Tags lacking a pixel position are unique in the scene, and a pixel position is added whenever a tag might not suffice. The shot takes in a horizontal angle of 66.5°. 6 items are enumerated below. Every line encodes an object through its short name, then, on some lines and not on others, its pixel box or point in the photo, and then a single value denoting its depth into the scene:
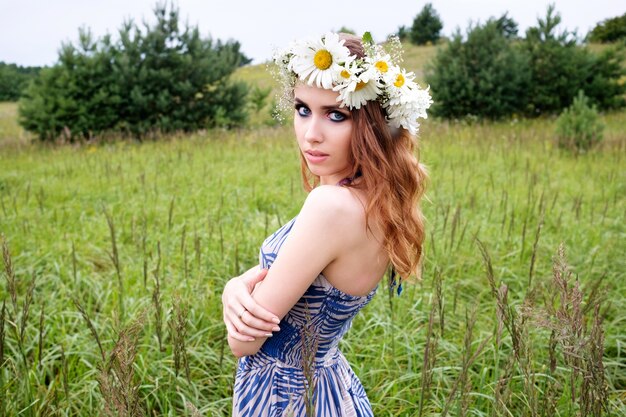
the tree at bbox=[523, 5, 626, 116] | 15.15
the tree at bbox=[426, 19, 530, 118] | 14.27
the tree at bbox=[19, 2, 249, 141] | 11.12
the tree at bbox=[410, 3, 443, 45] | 37.54
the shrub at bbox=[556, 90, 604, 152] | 8.09
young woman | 1.20
